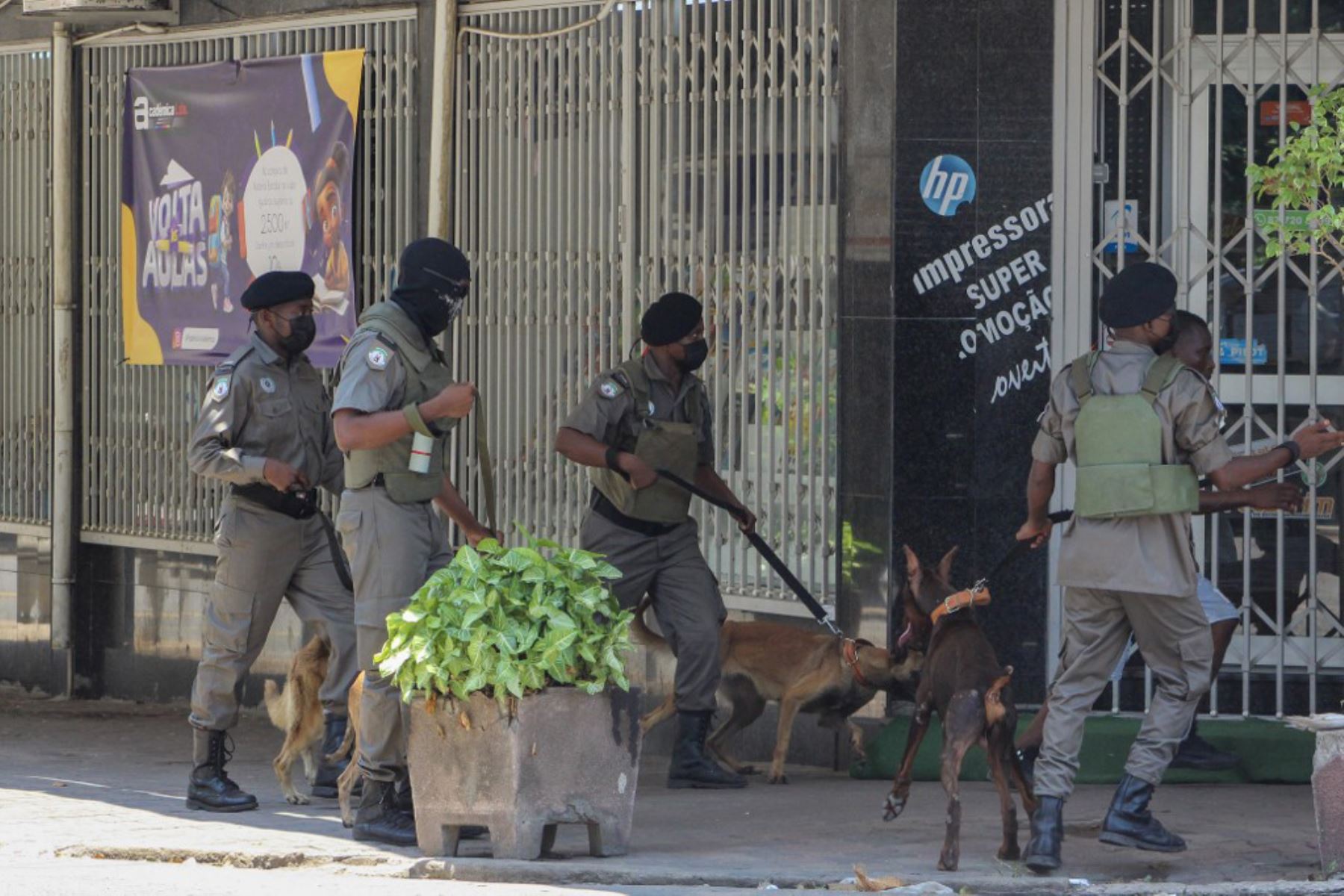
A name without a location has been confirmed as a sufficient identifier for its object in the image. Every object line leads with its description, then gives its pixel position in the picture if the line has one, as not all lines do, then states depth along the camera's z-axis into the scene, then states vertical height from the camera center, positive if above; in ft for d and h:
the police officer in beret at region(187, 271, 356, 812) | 53.93 -1.21
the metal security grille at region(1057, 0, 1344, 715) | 59.06 +2.68
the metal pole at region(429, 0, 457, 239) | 69.26 +5.04
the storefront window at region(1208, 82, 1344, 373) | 59.93 +2.12
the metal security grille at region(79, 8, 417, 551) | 71.56 +3.26
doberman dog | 45.21 -2.80
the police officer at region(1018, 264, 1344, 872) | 44.91 -0.96
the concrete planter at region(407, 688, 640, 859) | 45.39 -3.48
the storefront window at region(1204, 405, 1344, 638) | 59.93 -1.55
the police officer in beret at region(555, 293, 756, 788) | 57.82 -0.92
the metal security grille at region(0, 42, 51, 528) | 81.97 +2.78
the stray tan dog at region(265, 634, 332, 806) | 55.26 -3.51
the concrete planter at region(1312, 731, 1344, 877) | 43.29 -3.53
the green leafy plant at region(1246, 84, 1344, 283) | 44.09 +2.73
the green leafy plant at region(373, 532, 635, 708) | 45.03 -2.05
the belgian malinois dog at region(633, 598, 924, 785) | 57.67 -3.20
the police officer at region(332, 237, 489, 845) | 47.57 -0.33
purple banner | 72.23 +4.05
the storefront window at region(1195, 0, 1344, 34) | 59.00 +5.77
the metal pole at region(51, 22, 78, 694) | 79.92 +1.21
